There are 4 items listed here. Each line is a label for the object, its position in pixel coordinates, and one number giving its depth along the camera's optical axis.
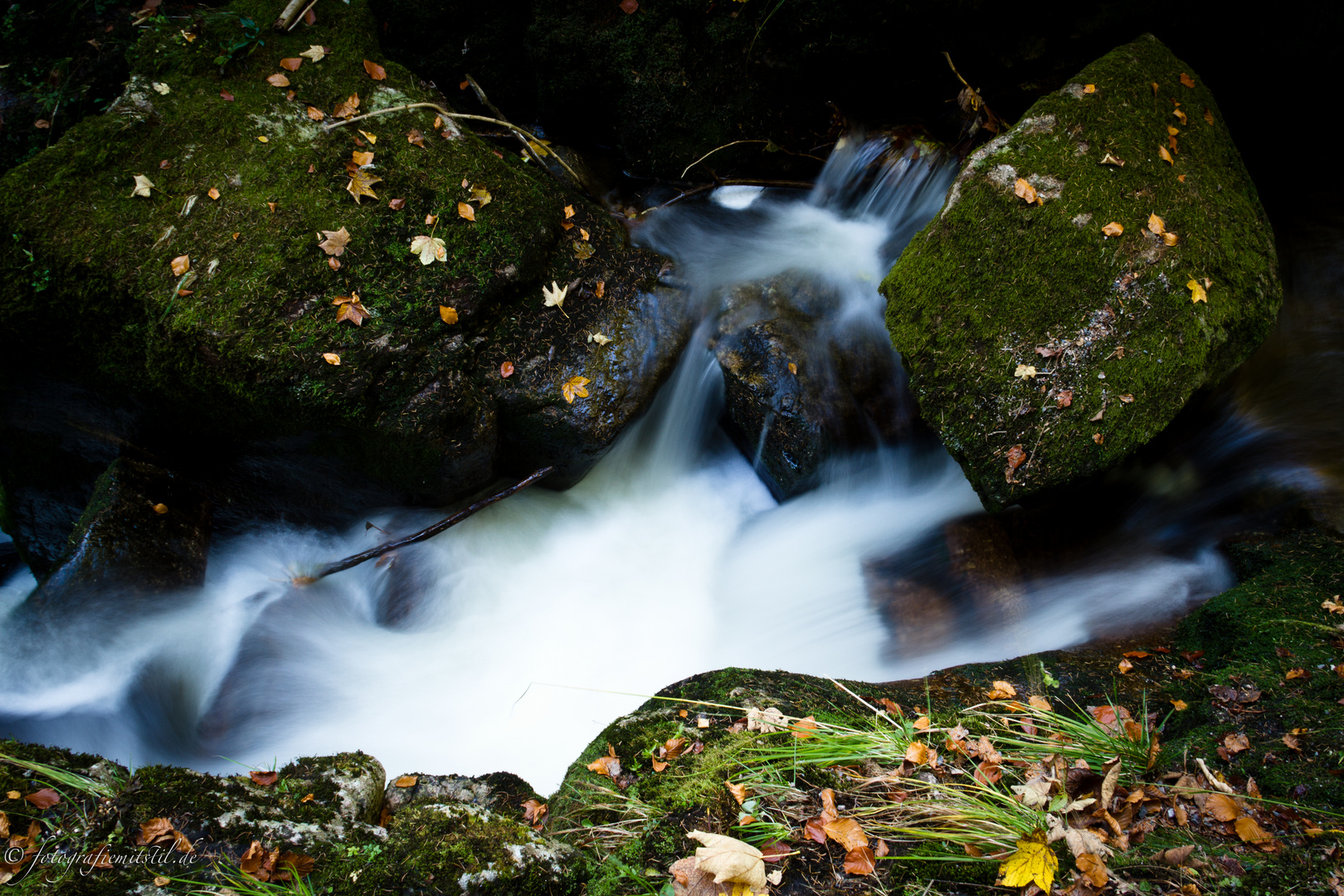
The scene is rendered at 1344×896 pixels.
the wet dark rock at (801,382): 4.75
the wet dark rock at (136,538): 3.90
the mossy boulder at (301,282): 3.65
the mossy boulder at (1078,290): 3.55
